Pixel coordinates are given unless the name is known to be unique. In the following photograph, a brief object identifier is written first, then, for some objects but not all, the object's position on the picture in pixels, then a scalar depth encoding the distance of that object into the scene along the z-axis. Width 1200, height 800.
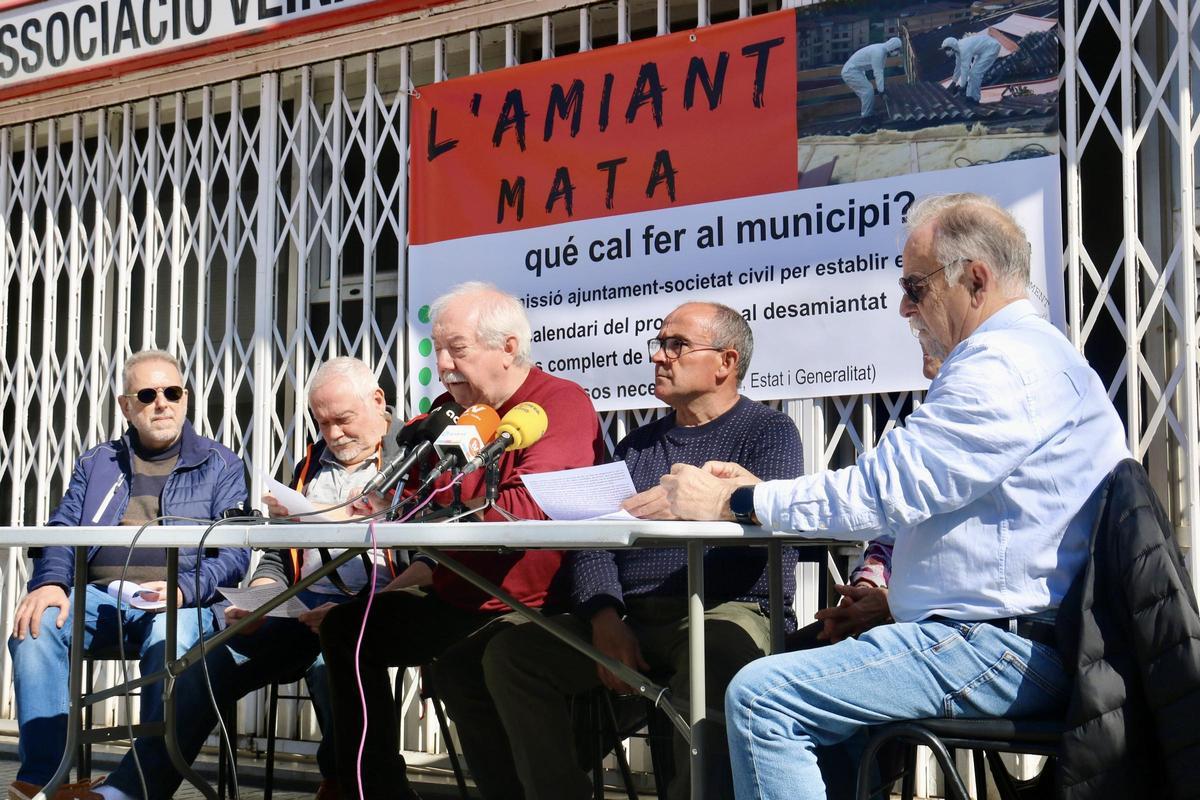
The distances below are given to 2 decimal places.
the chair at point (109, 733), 3.37
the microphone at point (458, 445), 2.54
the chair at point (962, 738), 2.00
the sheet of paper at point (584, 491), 2.38
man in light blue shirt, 2.05
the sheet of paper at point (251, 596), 3.14
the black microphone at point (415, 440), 2.55
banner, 3.87
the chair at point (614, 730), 3.09
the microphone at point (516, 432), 2.56
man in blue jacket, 3.61
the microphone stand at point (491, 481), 2.63
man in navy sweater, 2.87
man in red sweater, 3.20
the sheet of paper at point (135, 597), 3.73
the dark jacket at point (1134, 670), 1.85
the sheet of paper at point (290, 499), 2.85
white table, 2.15
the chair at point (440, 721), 3.48
